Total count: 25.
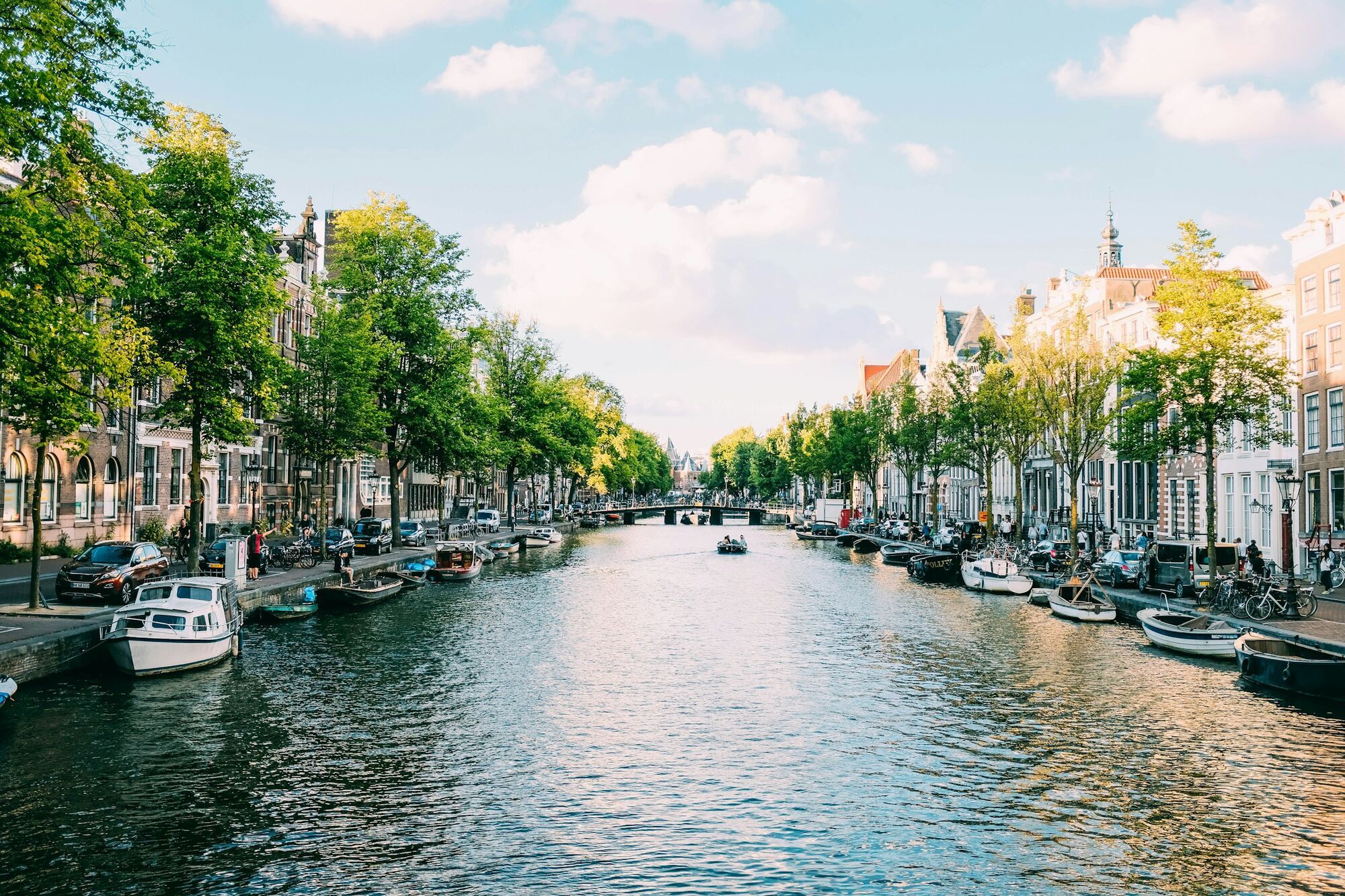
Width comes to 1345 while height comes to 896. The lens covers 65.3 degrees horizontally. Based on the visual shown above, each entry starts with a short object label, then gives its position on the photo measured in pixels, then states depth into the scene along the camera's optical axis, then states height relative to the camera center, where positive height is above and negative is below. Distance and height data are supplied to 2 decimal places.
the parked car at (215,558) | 42.84 -3.29
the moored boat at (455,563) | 61.12 -4.88
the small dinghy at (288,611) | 40.38 -5.15
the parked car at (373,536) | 65.62 -3.55
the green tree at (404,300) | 66.50 +11.58
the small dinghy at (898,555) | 82.56 -5.83
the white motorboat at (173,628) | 28.64 -4.21
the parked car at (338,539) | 57.75 -3.39
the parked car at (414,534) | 75.56 -3.92
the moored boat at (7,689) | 21.94 -4.43
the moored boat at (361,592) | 45.97 -5.08
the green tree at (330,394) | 56.91 +4.78
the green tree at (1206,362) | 42.31 +4.92
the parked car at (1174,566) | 46.91 -3.84
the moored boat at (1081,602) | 45.59 -5.36
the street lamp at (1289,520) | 36.62 -1.78
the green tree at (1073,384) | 60.00 +5.69
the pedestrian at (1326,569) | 43.94 -3.65
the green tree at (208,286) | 37.78 +7.03
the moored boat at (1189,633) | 34.97 -5.13
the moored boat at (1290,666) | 27.70 -5.02
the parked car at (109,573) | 34.19 -3.11
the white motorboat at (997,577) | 58.44 -5.44
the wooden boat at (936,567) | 70.88 -5.94
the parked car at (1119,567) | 51.06 -4.23
